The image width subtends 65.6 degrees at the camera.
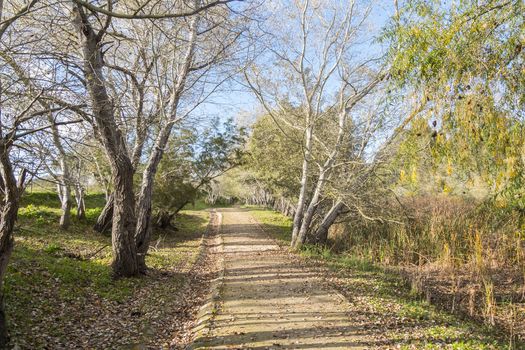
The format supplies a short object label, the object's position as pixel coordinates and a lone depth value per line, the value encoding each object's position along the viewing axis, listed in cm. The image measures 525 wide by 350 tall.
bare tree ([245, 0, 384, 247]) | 1375
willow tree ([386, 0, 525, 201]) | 486
